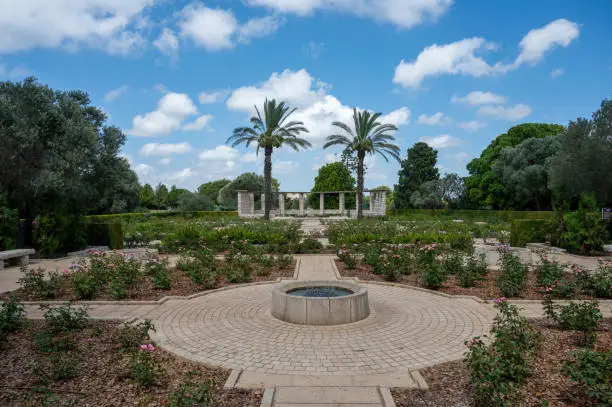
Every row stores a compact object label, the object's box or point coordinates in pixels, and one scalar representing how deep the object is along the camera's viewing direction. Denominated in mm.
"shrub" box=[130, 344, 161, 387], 3906
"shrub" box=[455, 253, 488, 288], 8609
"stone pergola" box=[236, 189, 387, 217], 38469
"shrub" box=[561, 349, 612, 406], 3349
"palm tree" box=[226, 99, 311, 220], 29250
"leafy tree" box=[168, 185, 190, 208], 65475
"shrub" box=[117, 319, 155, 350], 4867
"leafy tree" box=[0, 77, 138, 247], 12945
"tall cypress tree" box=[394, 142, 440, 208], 44719
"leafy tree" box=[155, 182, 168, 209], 68125
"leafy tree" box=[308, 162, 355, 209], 61594
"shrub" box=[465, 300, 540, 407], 3352
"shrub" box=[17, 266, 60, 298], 7707
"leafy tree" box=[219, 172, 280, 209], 61688
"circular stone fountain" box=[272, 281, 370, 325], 6059
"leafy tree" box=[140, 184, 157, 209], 64625
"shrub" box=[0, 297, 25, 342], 5441
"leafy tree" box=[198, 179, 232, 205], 78875
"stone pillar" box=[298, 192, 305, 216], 40219
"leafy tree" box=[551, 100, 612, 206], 19641
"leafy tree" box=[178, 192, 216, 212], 42875
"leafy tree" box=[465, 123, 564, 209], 38375
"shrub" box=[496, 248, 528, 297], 7785
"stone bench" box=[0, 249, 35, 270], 11656
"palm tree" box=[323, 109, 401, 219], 30844
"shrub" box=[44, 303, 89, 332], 5660
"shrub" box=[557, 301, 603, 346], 5191
